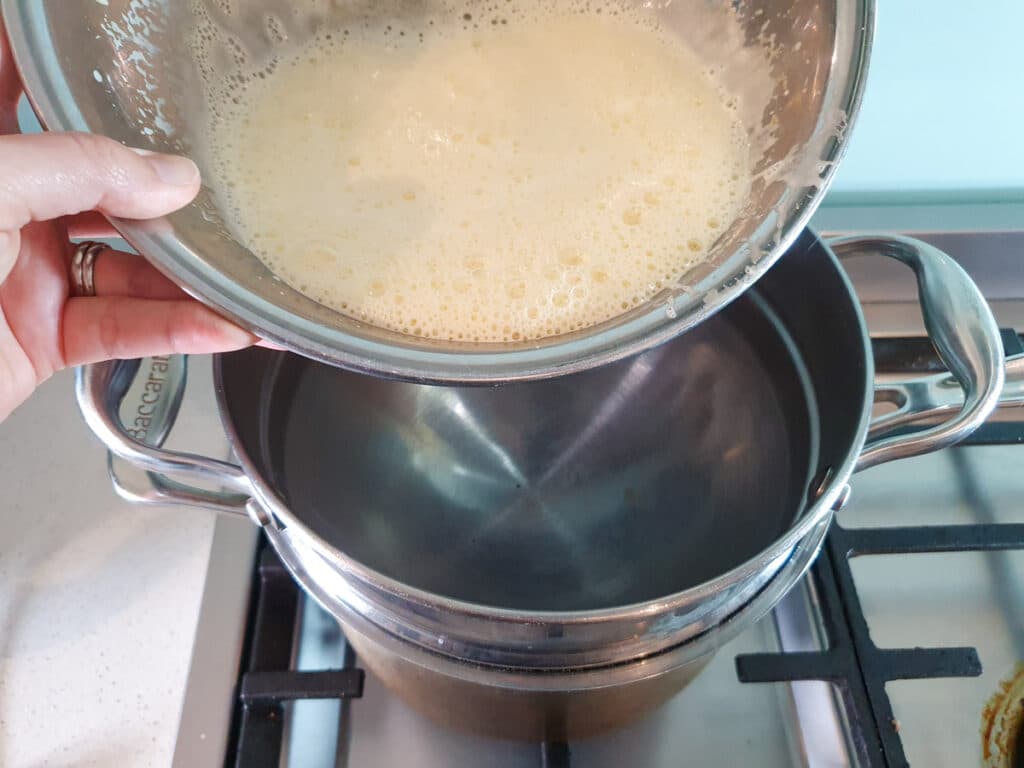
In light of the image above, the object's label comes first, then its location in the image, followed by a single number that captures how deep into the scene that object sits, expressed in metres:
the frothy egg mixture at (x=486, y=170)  0.43
